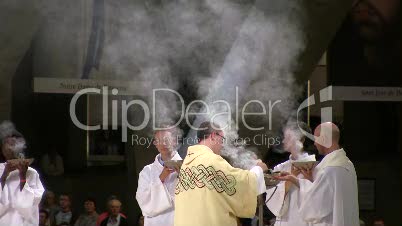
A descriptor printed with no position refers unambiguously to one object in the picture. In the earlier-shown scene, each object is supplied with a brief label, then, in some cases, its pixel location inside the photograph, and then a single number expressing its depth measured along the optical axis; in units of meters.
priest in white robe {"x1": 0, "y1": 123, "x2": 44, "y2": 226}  14.23
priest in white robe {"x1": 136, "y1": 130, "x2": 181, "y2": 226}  14.59
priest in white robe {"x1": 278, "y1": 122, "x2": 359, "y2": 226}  13.60
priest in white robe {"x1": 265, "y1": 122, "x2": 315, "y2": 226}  14.66
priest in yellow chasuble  12.16
